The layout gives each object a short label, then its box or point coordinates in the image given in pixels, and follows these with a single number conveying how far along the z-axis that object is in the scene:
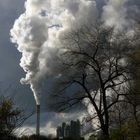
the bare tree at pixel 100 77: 37.80
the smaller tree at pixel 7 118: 15.32
